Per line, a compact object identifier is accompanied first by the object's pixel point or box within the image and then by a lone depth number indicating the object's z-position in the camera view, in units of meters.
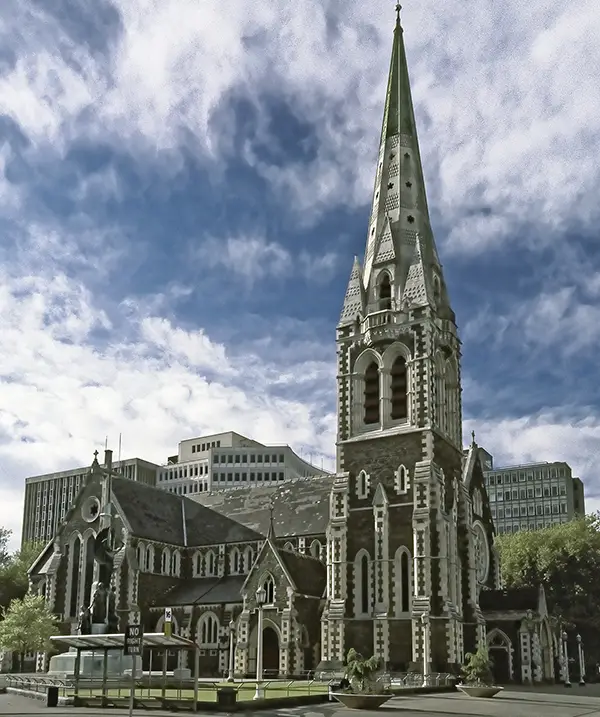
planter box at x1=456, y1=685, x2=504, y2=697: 42.19
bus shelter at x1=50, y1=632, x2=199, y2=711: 33.84
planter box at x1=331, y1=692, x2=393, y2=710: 32.91
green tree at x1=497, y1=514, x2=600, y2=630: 78.88
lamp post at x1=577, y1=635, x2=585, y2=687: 61.21
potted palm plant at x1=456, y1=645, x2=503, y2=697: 42.69
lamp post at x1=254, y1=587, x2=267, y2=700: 36.56
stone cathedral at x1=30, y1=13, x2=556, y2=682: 54.75
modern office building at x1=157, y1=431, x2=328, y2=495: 152.00
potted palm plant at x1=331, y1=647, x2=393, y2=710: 33.00
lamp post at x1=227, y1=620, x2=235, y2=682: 60.41
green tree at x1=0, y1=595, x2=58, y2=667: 63.56
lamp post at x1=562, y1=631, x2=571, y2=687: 62.14
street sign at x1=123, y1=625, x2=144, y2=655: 23.45
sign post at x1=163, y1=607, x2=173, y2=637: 41.81
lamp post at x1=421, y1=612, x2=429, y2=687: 50.72
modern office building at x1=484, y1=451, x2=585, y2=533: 152.00
